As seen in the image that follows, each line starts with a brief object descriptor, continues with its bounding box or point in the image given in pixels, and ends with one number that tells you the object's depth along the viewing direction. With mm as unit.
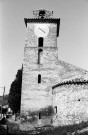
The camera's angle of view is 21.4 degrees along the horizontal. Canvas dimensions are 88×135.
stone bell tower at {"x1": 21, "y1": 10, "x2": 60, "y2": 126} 27203
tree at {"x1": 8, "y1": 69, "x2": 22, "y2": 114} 31003
